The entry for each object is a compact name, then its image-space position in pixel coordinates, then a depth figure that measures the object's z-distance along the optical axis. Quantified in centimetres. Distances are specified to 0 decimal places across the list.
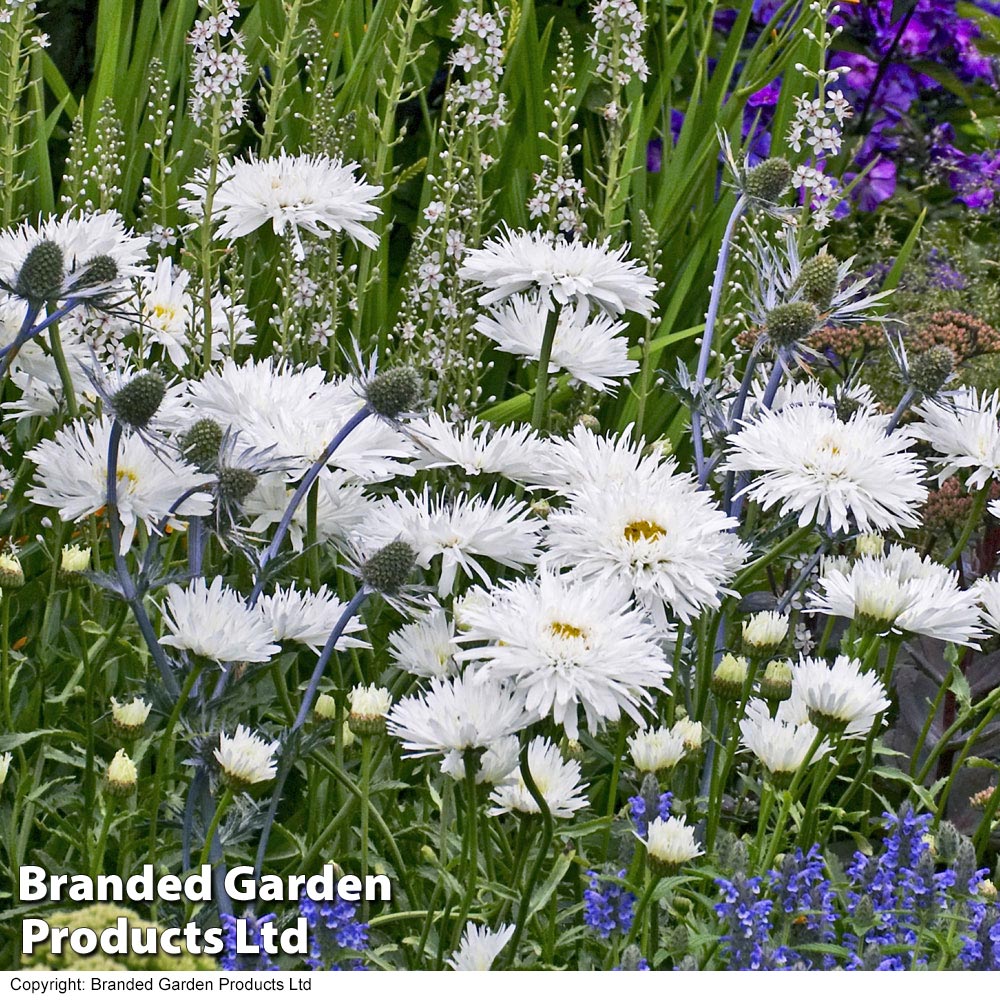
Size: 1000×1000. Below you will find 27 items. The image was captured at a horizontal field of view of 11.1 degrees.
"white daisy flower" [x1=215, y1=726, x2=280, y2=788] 207
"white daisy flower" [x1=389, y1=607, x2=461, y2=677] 214
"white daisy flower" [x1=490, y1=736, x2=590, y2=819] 208
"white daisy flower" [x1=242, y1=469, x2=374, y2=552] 217
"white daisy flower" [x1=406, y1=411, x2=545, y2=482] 221
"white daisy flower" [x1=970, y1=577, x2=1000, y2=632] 217
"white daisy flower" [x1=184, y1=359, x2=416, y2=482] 214
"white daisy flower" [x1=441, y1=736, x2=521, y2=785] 206
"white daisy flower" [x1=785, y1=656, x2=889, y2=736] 210
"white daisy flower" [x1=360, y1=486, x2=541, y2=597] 215
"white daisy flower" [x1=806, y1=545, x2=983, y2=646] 214
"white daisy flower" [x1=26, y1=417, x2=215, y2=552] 212
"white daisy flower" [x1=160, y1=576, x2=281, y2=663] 208
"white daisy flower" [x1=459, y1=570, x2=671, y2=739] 203
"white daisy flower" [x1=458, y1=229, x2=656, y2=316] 224
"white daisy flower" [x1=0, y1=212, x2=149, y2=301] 221
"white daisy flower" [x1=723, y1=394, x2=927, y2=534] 215
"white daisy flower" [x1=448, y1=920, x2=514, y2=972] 206
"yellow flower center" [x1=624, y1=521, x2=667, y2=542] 211
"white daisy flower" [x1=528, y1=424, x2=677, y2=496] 216
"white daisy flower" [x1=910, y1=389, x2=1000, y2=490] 223
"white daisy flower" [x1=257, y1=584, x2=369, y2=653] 213
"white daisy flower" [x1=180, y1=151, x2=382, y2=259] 226
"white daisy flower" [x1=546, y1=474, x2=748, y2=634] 210
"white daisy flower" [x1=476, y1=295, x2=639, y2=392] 230
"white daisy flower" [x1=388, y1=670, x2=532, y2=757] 204
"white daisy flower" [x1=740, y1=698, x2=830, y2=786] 212
